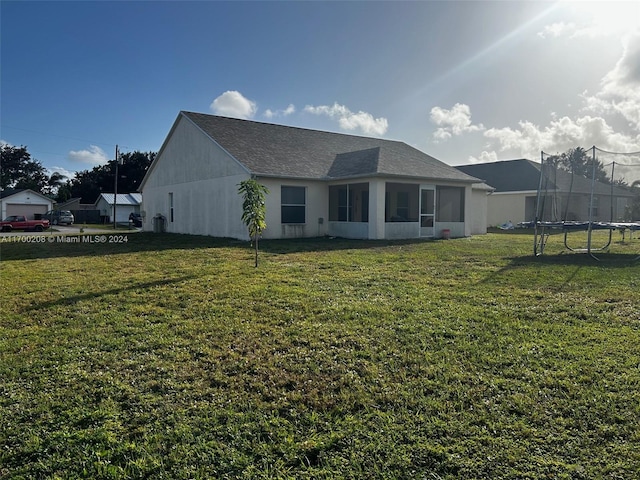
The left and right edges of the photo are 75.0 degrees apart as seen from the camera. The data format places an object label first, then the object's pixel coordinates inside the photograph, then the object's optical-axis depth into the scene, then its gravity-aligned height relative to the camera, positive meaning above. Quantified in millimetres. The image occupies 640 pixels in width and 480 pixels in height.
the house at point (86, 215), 48344 +1458
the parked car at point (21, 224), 31016 +233
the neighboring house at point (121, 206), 47000 +2471
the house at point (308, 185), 15766 +1796
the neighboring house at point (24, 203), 39656 +2360
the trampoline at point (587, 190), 10812 +1206
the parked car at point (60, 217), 40938 +1018
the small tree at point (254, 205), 9516 +533
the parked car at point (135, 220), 39406 +769
